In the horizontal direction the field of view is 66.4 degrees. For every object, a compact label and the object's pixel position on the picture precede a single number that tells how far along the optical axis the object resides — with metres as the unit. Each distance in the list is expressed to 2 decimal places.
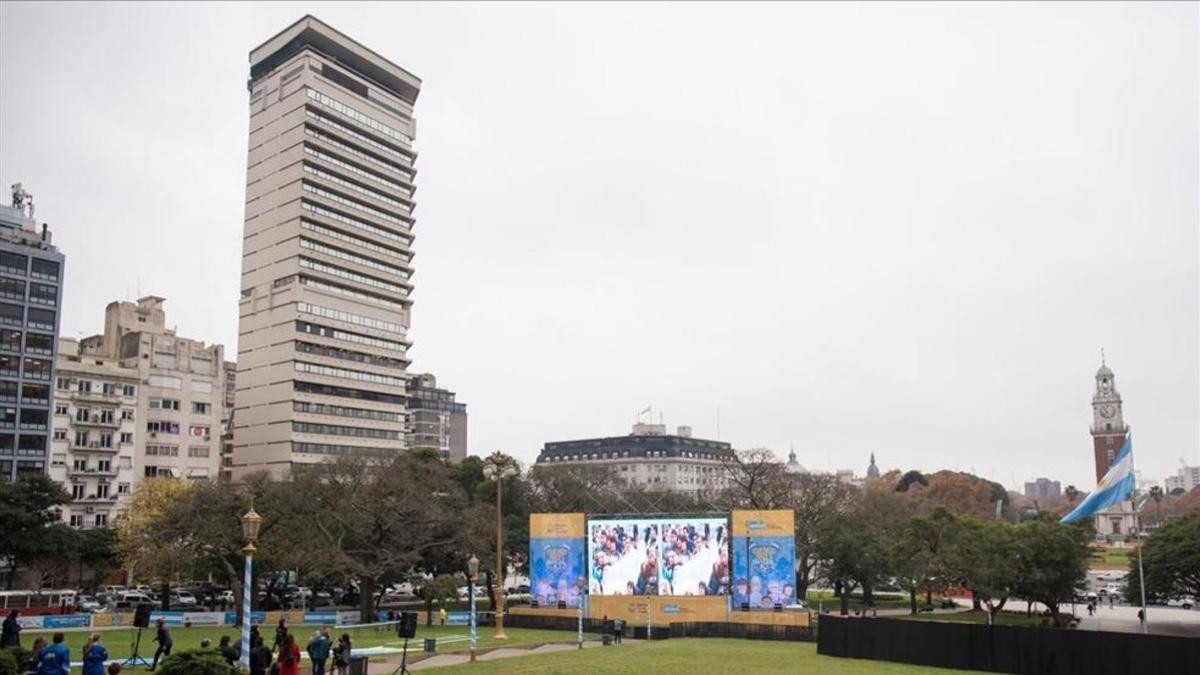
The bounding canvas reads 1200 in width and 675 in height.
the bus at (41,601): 59.42
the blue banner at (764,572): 53.38
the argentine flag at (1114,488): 42.25
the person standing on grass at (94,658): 21.61
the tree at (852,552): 70.94
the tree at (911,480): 173.31
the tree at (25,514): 62.16
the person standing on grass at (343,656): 26.30
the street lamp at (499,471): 39.50
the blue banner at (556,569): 57.75
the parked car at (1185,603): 73.97
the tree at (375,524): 57.41
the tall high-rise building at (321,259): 111.12
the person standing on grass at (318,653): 25.03
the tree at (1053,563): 56.84
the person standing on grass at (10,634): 28.78
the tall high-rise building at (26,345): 79.94
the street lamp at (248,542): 22.19
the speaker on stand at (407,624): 27.17
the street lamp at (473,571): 35.67
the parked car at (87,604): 65.88
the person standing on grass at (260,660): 23.81
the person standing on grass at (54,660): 20.53
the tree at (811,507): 76.81
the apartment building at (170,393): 94.75
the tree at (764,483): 86.31
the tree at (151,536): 54.81
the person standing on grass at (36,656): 21.94
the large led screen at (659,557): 54.34
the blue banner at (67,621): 50.47
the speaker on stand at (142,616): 27.36
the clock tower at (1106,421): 175.75
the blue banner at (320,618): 55.12
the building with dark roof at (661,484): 177.93
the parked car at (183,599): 71.19
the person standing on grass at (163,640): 27.95
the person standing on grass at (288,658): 22.36
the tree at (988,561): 57.50
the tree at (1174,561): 58.75
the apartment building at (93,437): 87.44
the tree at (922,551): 66.25
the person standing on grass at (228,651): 24.31
